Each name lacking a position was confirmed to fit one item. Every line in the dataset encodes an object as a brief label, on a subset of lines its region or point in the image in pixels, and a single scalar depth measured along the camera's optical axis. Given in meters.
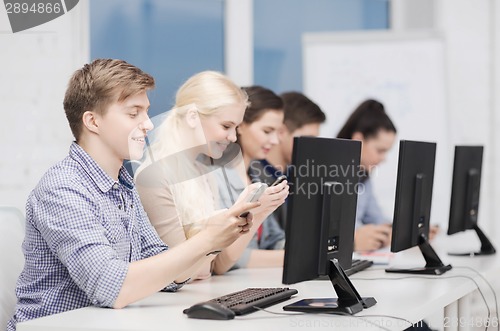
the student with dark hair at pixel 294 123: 6.39
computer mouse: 3.10
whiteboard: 8.30
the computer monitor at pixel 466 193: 5.60
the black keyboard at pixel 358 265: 4.55
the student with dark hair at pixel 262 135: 5.46
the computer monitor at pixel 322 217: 3.21
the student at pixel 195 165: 3.85
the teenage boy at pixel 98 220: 3.22
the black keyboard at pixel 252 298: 3.24
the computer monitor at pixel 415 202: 4.42
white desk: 3.01
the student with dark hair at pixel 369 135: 6.82
